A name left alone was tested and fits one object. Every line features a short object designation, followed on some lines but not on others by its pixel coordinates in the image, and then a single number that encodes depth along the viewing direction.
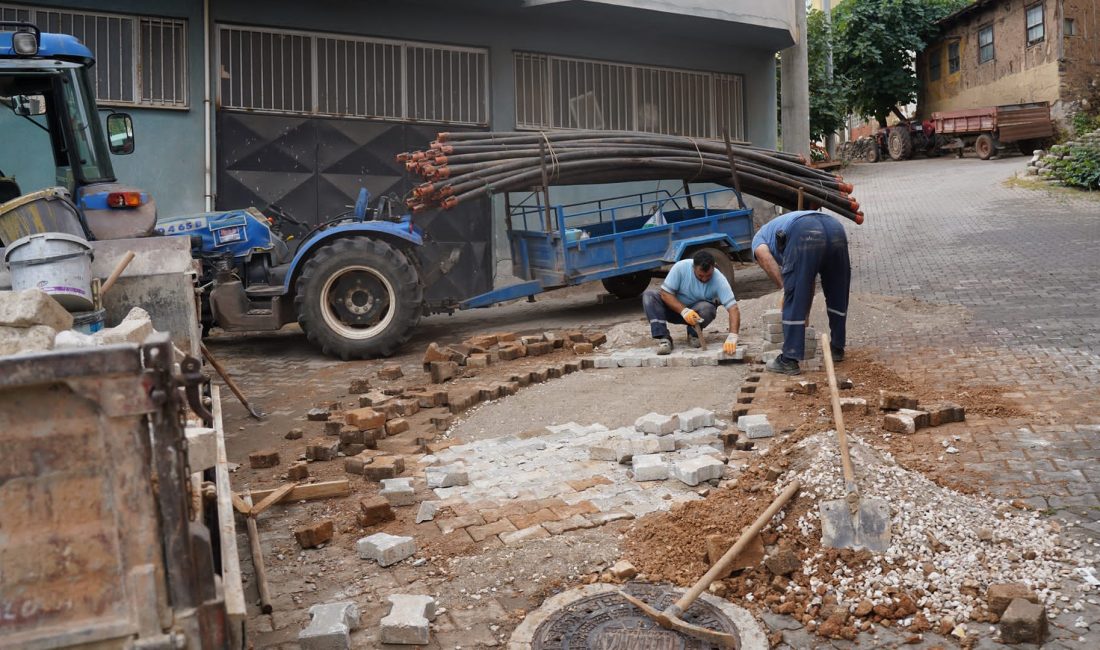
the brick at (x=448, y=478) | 5.30
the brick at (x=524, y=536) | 4.44
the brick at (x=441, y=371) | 8.23
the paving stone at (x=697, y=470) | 5.05
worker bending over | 7.57
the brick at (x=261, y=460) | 5.95
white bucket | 4.80
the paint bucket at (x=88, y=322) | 4.81
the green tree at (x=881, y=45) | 29.36
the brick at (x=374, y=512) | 4.77
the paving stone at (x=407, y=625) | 3.55
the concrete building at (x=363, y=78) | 11.62
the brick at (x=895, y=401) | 5.93
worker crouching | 8.68
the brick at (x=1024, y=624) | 3.29
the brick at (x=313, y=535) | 4.56
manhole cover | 3.53
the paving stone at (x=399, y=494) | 5.11
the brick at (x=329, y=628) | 3.45
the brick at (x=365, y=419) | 6.34
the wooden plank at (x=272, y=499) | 4.91
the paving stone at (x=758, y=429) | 5.78
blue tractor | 9.38
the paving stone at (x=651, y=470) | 5.16
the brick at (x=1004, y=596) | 3.46
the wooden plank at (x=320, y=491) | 5.29
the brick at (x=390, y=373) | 8.43
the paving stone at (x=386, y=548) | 4.29
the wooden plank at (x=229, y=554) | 2.52
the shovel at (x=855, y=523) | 3.95
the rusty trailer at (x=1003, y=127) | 24.80
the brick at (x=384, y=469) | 5.55
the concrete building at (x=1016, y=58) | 25.44
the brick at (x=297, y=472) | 5.48
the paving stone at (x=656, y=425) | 5.97
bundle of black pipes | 10.39
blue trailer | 10.88
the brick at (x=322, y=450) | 6.10
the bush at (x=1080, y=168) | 18.53
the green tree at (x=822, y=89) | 25.84
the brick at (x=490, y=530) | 4.55
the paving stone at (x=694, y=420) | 6.06
